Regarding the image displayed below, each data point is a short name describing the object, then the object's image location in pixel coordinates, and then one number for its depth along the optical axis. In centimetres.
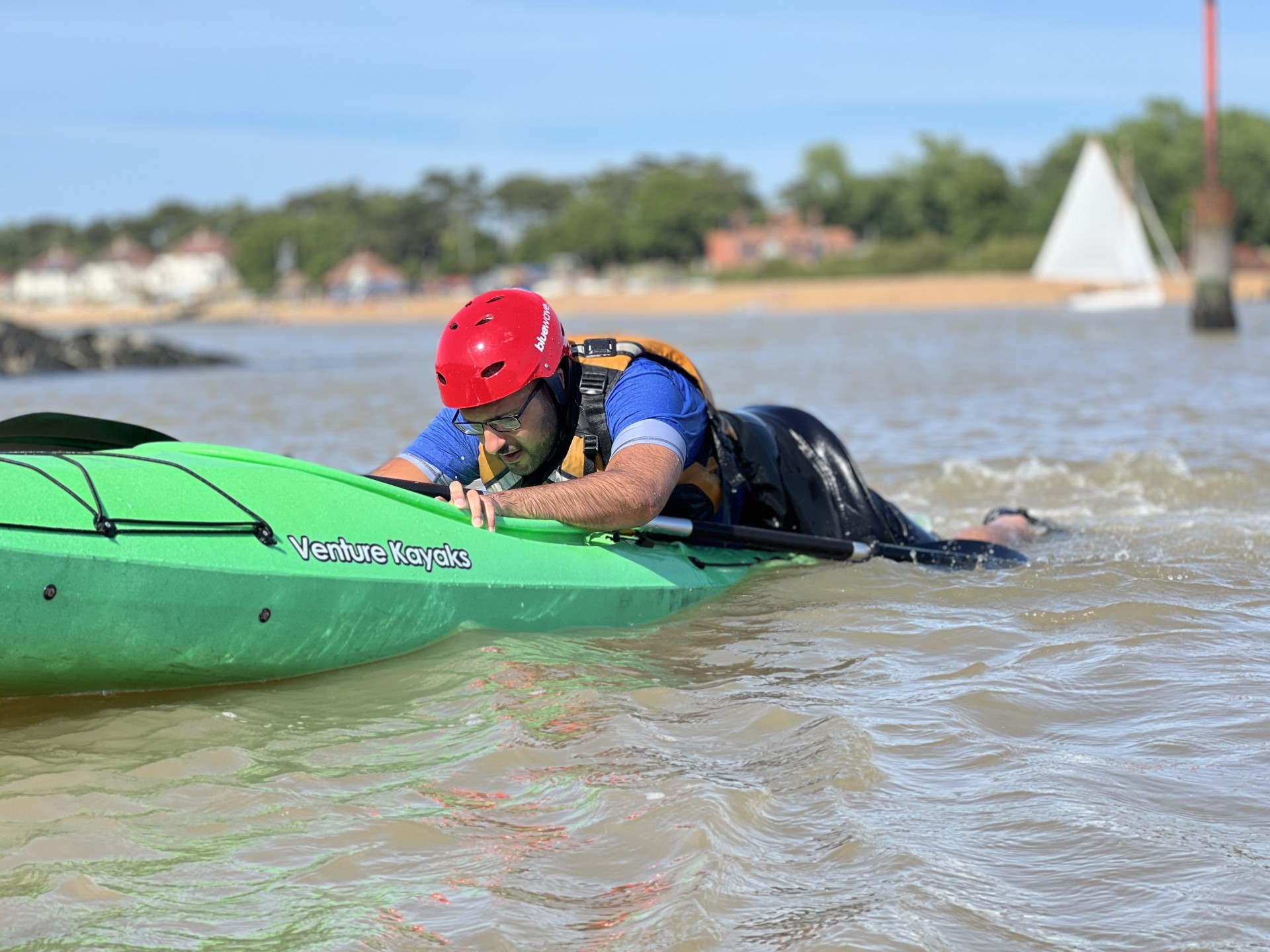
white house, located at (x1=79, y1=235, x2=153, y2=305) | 14842
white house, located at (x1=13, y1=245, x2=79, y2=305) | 15450
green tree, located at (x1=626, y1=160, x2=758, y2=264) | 10406
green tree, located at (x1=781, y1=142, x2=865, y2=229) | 10481
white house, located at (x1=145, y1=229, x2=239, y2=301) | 14212
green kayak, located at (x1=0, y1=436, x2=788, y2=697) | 378
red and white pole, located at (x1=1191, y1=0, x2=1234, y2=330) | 2819
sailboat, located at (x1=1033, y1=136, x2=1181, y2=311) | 4512
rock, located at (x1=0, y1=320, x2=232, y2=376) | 2673
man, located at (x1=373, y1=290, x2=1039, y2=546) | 432
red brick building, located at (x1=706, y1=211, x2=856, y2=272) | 10162
